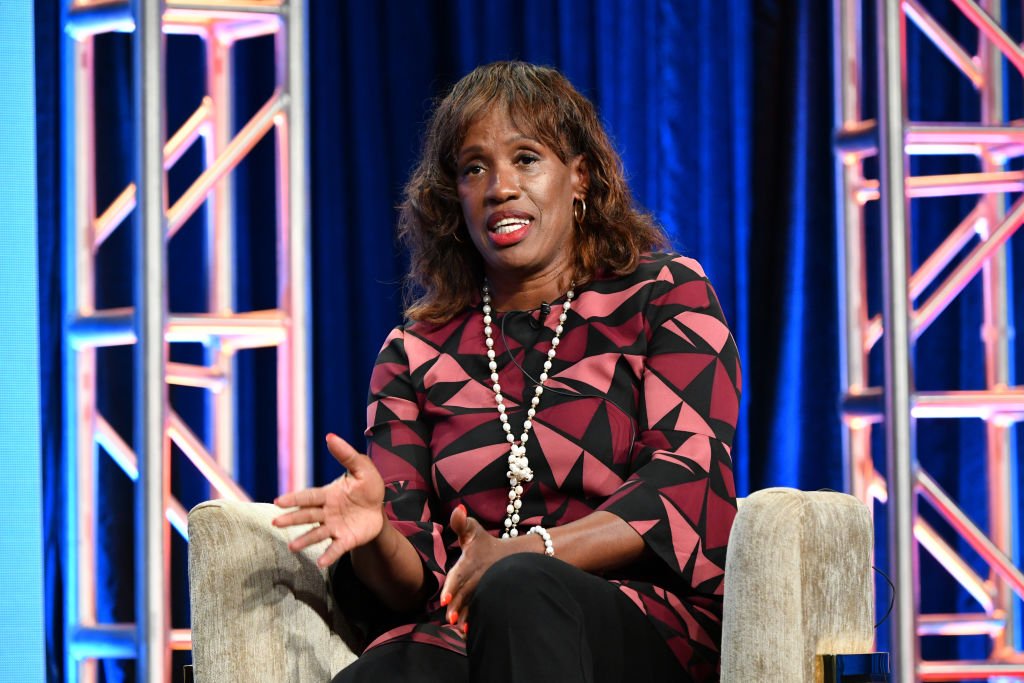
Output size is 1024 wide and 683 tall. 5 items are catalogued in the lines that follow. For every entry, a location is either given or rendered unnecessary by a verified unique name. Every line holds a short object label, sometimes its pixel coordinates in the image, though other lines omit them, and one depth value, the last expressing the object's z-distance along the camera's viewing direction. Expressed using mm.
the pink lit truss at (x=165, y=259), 8602
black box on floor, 7702
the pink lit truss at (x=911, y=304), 8668
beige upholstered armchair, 7692
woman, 7683
